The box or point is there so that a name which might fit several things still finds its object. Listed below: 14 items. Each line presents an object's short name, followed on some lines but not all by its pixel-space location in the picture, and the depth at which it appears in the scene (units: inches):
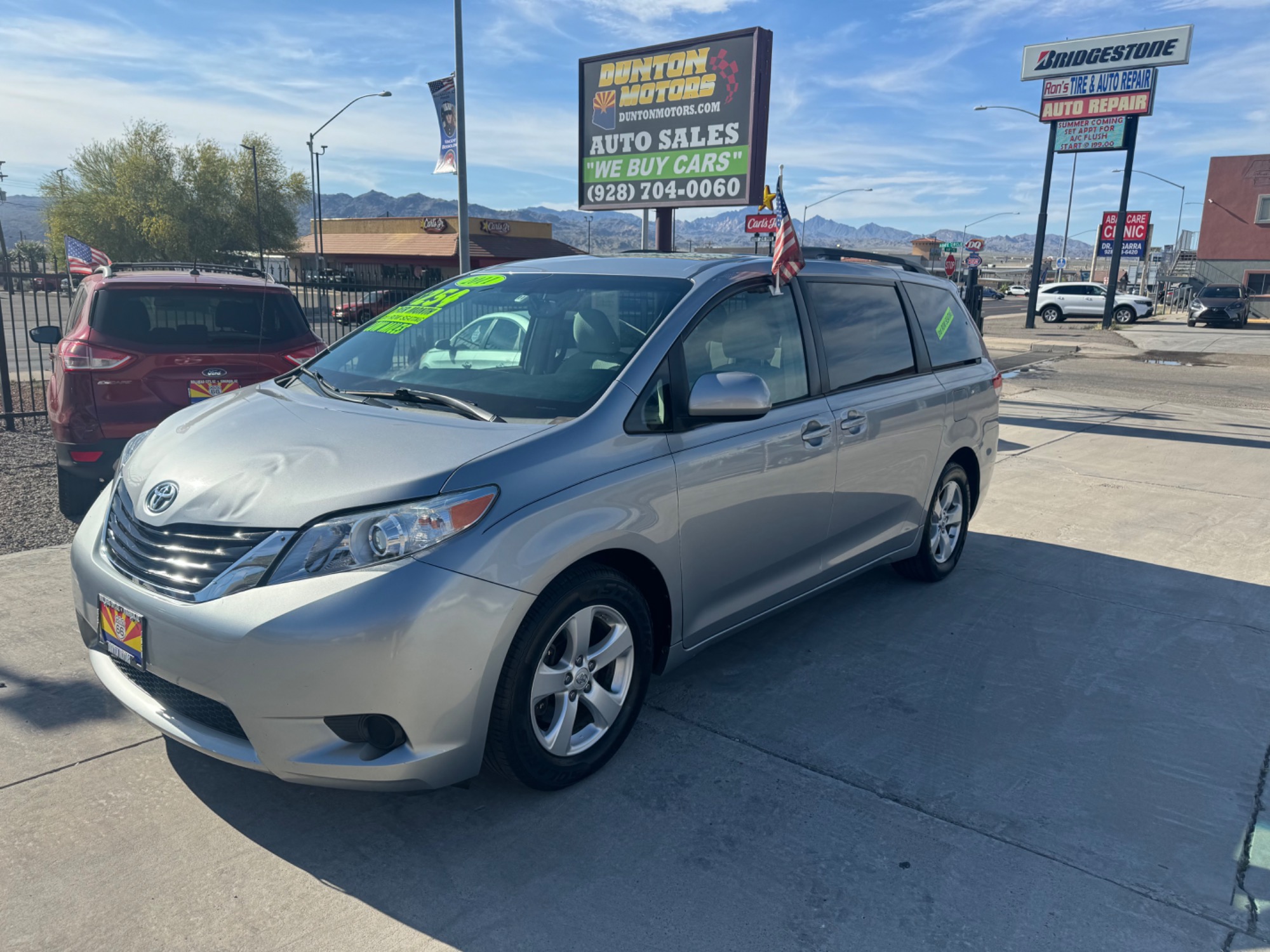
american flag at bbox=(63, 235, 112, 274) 403.9
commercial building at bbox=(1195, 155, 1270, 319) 2065.7
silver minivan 100.8
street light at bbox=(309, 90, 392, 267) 1747.9
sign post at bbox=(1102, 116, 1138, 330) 1359.5
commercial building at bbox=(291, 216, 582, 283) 2384.4
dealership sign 560.1
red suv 221.5
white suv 1537.9
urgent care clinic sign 2092.8
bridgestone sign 1290.6
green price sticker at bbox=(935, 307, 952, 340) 211.9
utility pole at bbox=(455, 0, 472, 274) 584.7
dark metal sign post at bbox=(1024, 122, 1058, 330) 1337.4
